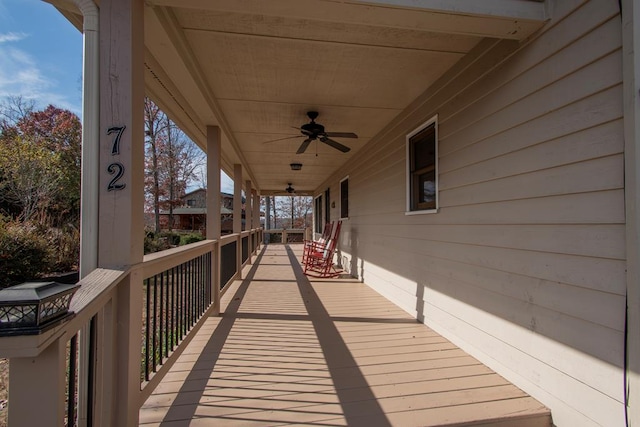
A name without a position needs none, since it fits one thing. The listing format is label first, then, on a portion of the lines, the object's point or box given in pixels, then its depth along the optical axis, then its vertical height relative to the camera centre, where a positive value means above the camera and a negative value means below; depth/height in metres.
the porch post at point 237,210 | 5.97 +0.14
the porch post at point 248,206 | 8.42 +0.30
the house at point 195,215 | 22.70 +0.19
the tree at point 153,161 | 13.59 +2.44
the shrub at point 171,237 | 13.08 -0.83
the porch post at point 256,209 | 11.43 +0.31
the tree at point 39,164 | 9.33 +1.60
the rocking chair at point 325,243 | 7.28 -0.58
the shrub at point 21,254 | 6.17 -0.73
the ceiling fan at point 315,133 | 3.91 +1.04
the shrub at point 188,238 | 12.93 -0.85
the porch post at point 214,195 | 3.81 +0.26
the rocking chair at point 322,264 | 6.39 -0.95
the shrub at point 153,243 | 9.93 -0.82
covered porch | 1.51 -0.04
